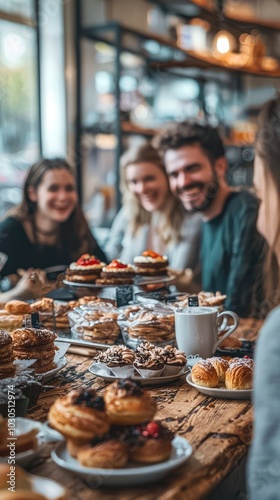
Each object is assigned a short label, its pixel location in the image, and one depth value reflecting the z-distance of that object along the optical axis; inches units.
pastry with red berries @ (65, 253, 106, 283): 86.4
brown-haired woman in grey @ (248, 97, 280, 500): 37.4
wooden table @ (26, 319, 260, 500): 40.9
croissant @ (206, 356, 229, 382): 60.9
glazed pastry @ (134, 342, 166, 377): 61.7
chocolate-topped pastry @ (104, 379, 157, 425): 44.8
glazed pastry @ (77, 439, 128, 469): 41.2
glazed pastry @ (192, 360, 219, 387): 59.8
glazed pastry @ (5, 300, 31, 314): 79.0
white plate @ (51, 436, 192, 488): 40.9
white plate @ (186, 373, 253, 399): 58.2
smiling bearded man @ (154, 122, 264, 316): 120.0
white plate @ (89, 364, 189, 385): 61.8
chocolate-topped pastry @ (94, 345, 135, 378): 62.2
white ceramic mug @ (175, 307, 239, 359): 68.2
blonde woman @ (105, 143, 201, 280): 143.8
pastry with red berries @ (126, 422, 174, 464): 42.3
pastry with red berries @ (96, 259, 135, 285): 84.4
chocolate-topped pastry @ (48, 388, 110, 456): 43.2
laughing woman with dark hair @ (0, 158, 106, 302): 129.3
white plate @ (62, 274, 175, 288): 84.2
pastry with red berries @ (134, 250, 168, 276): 89.4
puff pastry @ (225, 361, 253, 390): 58.6
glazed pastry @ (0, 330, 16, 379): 59.4
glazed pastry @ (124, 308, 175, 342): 70.7
